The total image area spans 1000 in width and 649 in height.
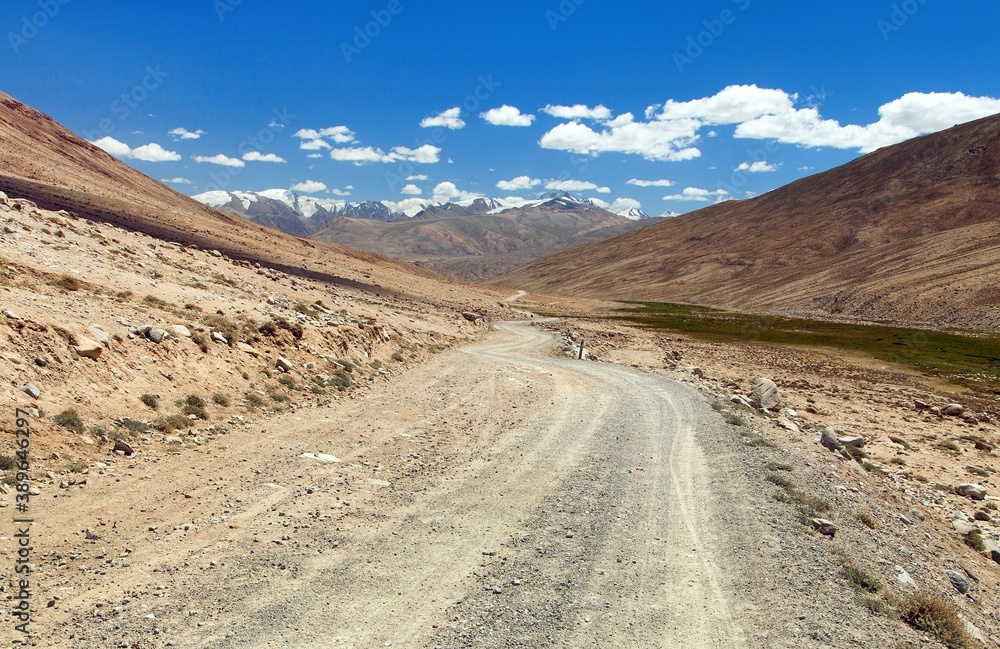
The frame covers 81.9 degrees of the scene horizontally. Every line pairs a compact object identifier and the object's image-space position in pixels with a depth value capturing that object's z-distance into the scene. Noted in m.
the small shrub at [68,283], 18.66
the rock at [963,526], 15.16
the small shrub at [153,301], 20.41
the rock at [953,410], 31.50
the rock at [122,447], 12.09
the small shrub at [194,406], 14.88
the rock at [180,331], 17.60
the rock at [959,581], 10.84
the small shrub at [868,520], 12.09
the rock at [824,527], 10.91
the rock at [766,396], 25.53
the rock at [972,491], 18.34
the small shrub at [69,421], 11.84
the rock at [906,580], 9.52
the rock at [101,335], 14.92
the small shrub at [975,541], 14.28
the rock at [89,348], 14.01
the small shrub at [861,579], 8.91
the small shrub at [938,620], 7.89
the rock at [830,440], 19.14
